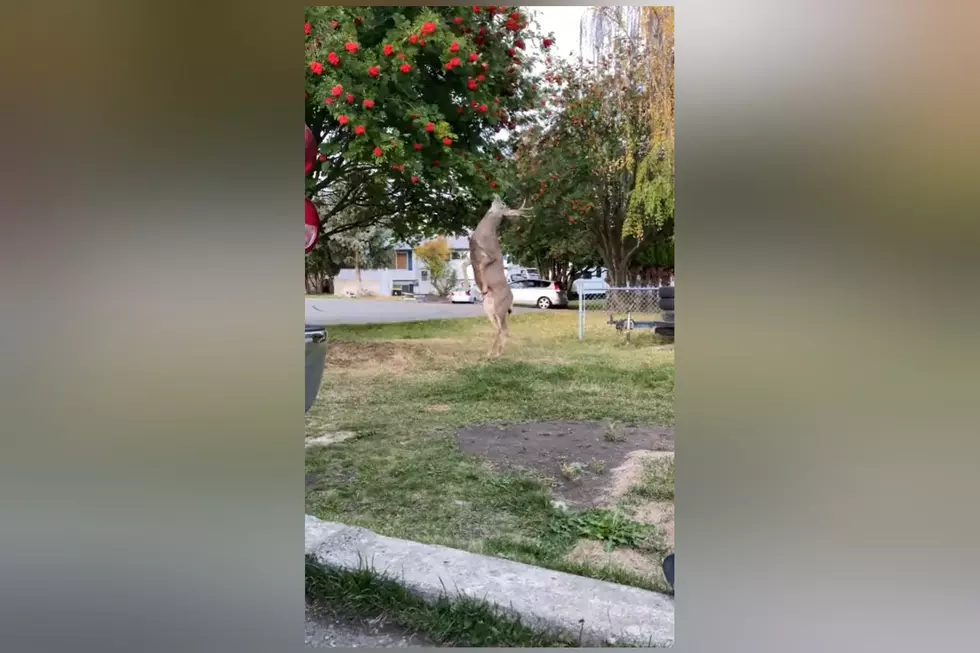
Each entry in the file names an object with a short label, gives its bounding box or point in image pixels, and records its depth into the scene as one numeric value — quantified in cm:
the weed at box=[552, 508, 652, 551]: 313
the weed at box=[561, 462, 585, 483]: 377
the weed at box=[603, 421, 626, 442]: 423
